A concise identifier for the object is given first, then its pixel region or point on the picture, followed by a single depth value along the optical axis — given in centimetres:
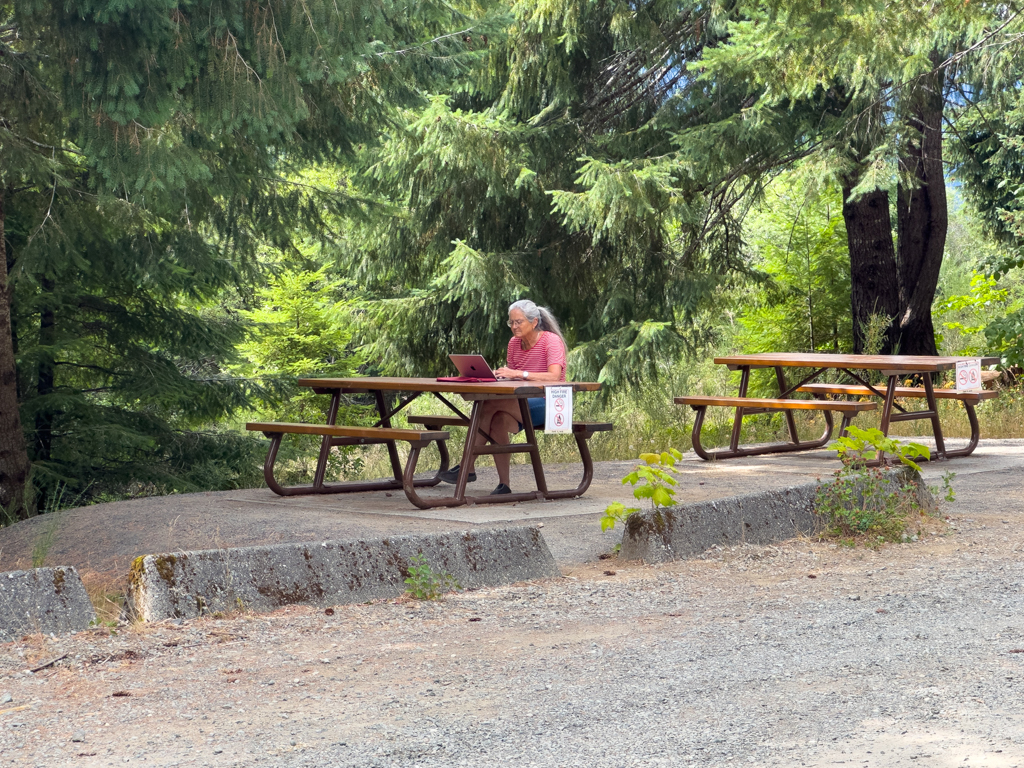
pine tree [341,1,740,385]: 1562
